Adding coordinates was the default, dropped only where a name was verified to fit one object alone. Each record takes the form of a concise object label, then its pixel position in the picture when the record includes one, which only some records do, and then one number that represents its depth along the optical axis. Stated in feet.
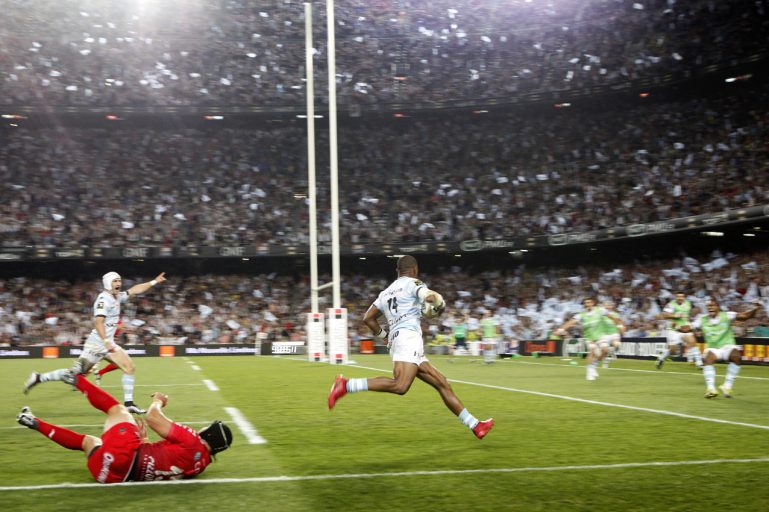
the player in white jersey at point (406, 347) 29.91
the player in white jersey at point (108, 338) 43.88
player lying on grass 22.74
